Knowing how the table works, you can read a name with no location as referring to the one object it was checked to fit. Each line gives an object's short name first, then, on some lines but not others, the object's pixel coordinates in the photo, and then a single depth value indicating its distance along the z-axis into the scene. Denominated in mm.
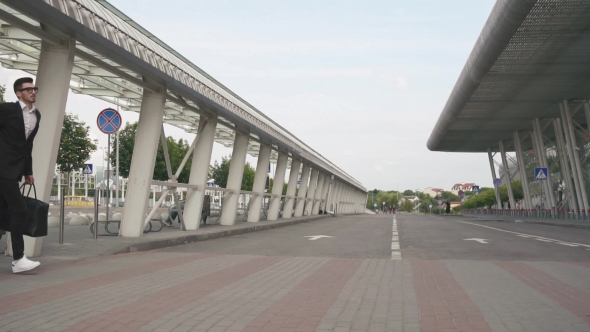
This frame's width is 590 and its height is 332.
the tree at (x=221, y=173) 74500
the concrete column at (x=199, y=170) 20953
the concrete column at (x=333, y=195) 69731
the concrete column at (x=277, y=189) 35281
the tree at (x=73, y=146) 39250
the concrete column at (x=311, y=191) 51156
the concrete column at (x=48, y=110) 11117
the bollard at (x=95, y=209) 14266
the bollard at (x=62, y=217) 12421
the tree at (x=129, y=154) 50062
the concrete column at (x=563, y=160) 50438
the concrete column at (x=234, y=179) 26078
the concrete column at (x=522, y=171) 61806
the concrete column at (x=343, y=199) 86312
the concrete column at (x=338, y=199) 75125
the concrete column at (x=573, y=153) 44031
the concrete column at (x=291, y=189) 39875
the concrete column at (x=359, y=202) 125575
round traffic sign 16547
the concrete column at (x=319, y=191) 56344
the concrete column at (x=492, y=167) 76500
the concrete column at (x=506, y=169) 69725
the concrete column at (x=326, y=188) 61869
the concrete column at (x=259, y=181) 31031
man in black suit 8180
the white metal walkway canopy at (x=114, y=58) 10866
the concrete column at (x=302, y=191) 45062
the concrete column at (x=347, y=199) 96406
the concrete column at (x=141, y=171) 16344
